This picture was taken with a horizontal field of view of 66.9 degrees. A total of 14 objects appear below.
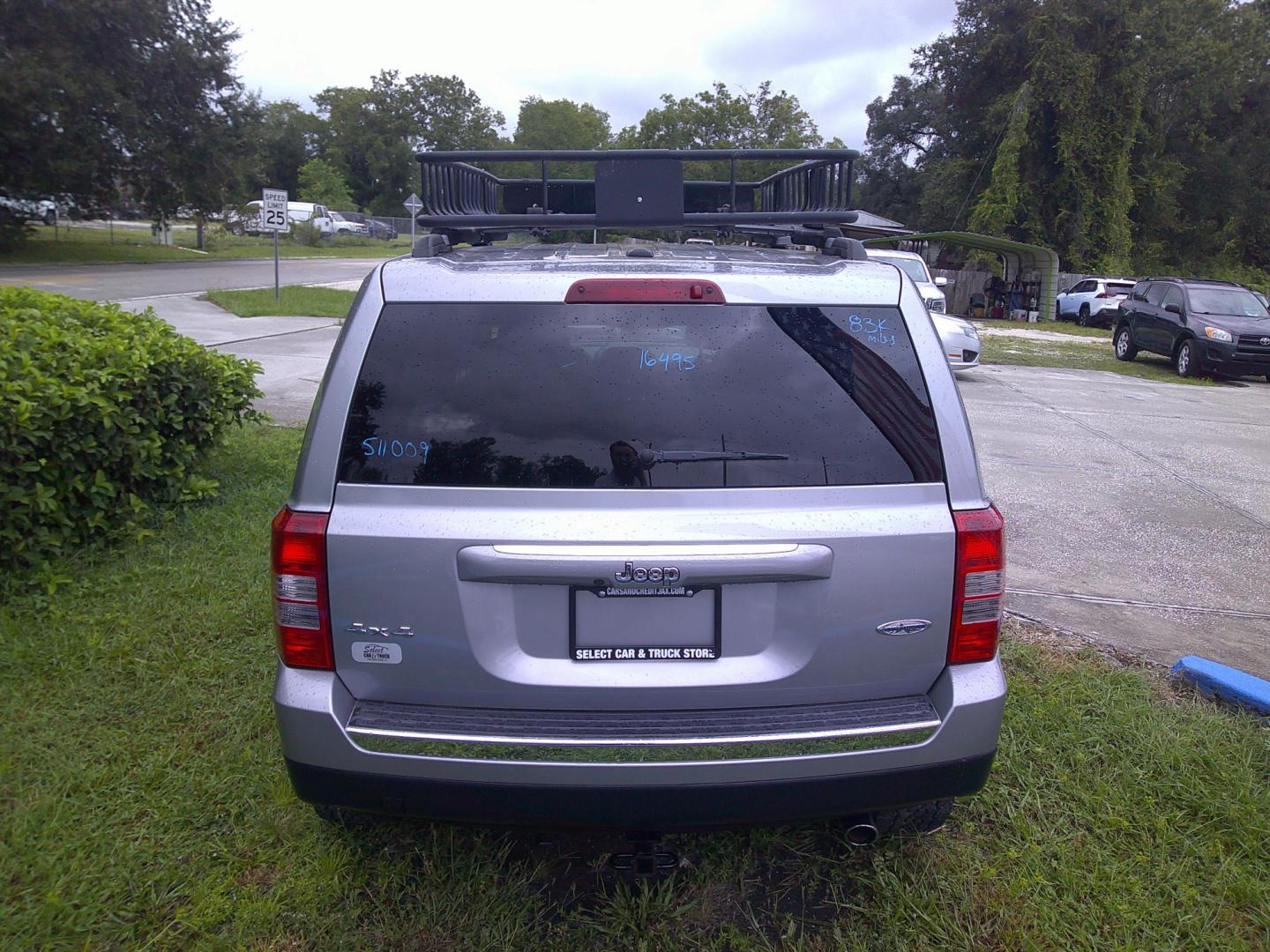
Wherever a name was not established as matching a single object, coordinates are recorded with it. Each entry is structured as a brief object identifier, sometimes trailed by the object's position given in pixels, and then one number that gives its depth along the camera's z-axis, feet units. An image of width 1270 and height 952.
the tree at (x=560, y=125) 265.75
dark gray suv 54.13
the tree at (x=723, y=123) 176.76
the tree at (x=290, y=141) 273.95
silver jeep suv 7.93
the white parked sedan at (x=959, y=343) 45.44
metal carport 91.15
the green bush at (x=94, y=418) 15.25
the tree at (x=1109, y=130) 118.21
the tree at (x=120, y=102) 93.91
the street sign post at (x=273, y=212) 65.00
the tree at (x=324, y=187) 211.02
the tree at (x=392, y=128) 280.51
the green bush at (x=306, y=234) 163.84
